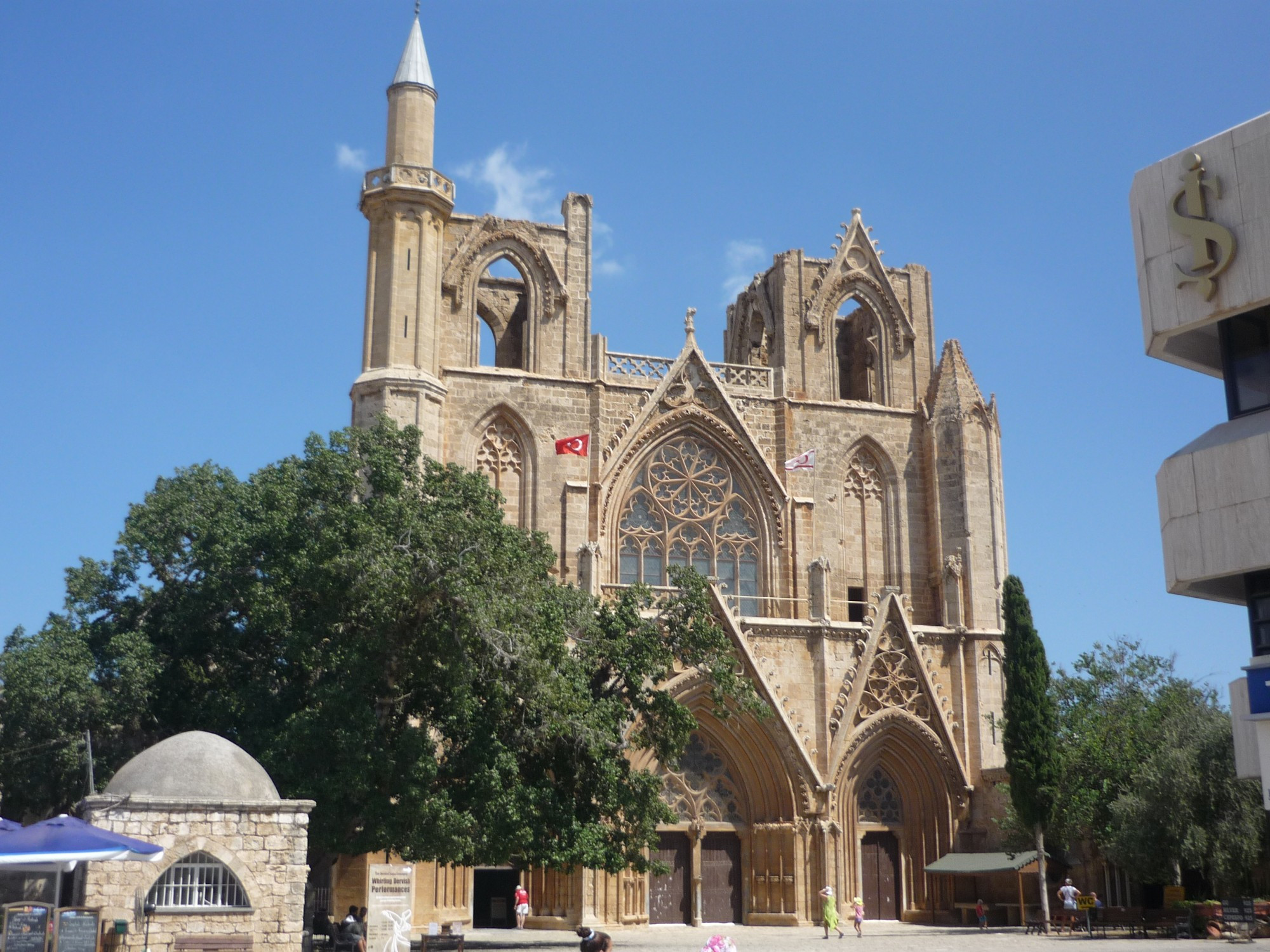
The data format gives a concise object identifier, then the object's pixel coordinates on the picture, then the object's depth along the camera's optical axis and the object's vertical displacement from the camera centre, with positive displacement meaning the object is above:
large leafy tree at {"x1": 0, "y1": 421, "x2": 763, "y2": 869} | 25.56 +3.49
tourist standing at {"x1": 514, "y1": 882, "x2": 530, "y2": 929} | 33.03 -1.36
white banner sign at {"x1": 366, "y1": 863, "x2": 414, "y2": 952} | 20.89 -0.88
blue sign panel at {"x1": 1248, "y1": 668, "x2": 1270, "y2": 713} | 21.30 +2.24
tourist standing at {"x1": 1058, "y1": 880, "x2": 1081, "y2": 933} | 32.38 -1.21
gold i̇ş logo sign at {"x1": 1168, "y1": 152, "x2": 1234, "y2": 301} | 22.36 +9.34
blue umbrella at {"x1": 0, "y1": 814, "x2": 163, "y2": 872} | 17.98 -0.04
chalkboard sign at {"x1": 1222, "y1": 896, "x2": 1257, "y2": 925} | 26.47 -1.18
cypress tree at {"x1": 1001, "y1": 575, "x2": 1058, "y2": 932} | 32.44 +2.72
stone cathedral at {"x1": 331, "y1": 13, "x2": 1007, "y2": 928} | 35.44 +8.77
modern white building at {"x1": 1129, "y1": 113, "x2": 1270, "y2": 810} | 21.80 +7.51
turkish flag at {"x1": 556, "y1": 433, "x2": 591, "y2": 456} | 37.47 +10.08
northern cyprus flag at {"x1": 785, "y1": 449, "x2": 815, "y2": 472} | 38.91 +10.04
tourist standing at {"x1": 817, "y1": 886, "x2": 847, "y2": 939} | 30.86 -1.44
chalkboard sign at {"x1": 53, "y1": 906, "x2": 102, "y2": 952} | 18.31 -1.10
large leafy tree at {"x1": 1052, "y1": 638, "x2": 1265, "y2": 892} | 28.70 +1.10
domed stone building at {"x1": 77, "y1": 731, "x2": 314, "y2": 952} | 19.58 -0.17
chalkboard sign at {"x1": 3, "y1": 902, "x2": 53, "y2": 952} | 17.86 -1.02
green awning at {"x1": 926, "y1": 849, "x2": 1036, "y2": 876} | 33.25 -0.42
